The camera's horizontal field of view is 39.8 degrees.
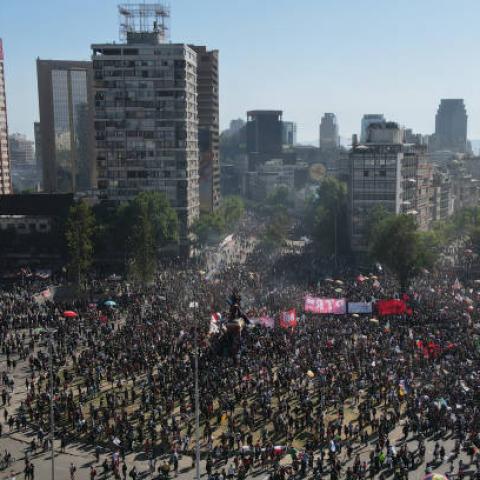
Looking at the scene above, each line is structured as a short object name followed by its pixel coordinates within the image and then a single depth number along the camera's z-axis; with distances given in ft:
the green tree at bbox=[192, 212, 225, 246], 391.24
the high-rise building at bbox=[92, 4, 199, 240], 360.89
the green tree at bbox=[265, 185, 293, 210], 596.17
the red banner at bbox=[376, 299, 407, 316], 211.41
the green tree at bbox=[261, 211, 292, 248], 399.44
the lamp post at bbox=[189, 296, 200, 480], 164.94
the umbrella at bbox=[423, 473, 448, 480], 93.03
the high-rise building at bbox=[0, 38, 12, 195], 491.31
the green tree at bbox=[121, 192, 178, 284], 279.49
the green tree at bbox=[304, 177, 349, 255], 371.35
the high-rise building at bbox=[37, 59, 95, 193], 583.58
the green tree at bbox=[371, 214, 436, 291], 259.80
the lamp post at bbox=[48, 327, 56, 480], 107.55
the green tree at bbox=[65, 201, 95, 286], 276.82
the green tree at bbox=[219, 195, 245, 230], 498.93
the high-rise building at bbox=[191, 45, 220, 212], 485.97
